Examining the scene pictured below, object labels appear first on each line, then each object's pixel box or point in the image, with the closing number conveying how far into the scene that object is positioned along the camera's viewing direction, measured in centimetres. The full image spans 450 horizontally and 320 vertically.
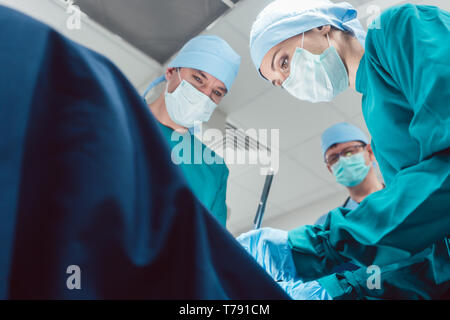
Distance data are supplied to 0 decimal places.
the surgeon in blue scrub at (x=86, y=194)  29
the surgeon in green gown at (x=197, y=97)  170
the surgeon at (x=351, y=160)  204
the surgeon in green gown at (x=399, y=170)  73
